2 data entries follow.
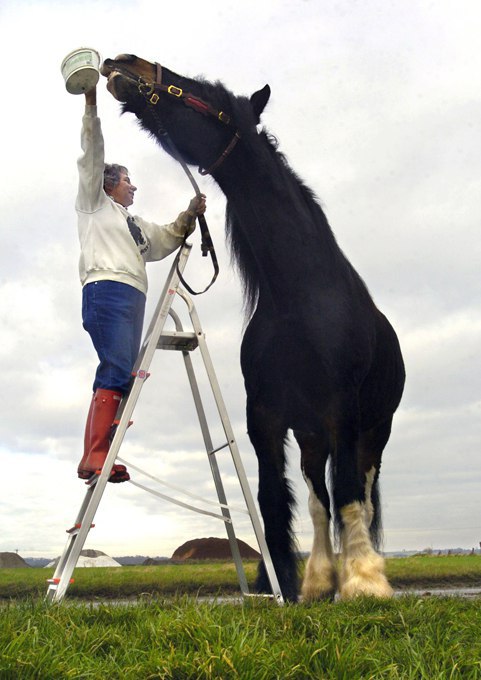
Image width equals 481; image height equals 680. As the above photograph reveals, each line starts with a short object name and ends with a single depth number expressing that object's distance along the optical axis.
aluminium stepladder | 3.93
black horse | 4.36
